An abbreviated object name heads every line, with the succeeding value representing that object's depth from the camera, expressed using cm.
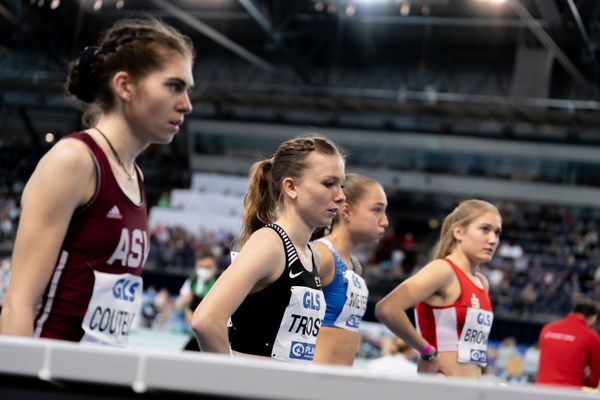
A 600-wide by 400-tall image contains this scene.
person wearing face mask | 594
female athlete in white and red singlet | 412
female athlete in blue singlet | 377
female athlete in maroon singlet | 180
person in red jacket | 627
